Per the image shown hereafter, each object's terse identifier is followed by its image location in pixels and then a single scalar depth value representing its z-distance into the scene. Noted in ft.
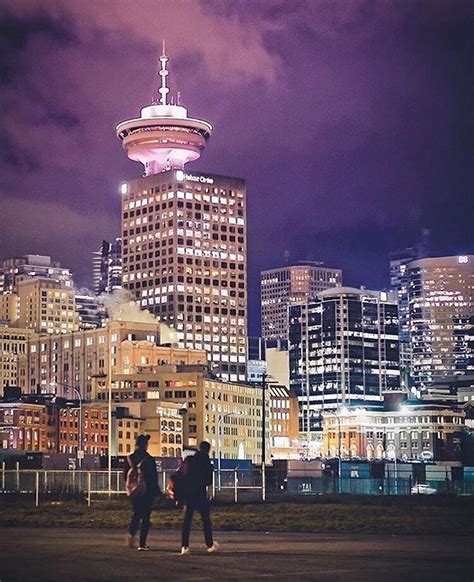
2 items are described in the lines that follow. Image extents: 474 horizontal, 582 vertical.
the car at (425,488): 307.76
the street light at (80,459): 433.23
